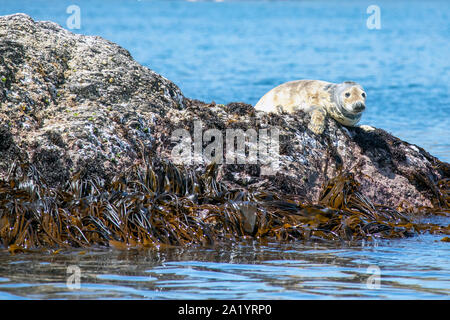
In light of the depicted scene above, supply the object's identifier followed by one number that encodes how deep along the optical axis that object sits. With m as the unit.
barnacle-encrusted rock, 13.02
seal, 15.05
